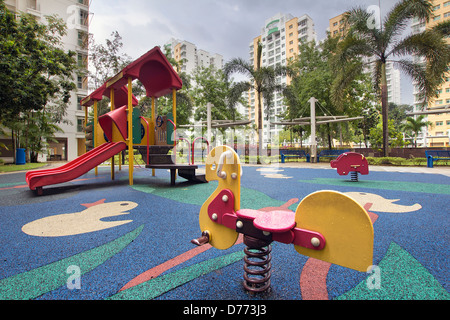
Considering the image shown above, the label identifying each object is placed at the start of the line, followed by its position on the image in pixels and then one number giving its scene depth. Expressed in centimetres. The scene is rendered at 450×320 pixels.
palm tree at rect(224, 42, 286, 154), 1385
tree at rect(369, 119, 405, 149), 1594
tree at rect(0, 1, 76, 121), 902
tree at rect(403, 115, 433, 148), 3262
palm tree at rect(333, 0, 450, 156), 1028
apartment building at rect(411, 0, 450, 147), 3972
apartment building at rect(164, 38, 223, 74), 6594
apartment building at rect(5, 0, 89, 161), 2163
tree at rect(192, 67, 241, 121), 2130
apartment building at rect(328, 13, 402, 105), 8325
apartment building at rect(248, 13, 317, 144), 5881
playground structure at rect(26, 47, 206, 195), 501
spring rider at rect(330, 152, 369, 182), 574
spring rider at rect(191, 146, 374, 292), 99
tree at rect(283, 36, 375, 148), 1678
